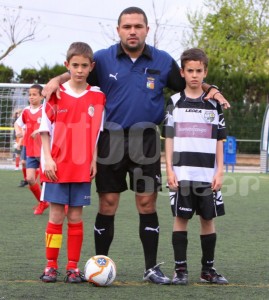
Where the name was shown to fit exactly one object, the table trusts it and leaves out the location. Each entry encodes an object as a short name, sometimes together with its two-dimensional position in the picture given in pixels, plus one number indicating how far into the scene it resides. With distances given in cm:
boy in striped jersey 795
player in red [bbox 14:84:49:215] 1500
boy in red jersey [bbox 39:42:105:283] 790
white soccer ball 758
